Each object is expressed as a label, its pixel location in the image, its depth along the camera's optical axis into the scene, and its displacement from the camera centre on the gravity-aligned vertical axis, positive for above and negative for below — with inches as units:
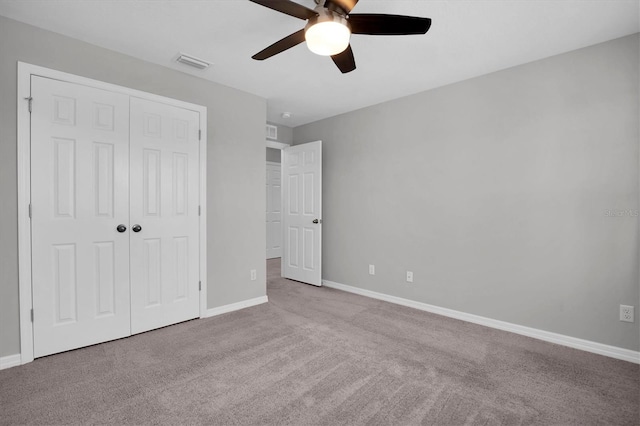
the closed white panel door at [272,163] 270.7 +40.4
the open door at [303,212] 177.0 -1.9
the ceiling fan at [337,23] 64.8 +40.9
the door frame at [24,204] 89.0 +1.3
